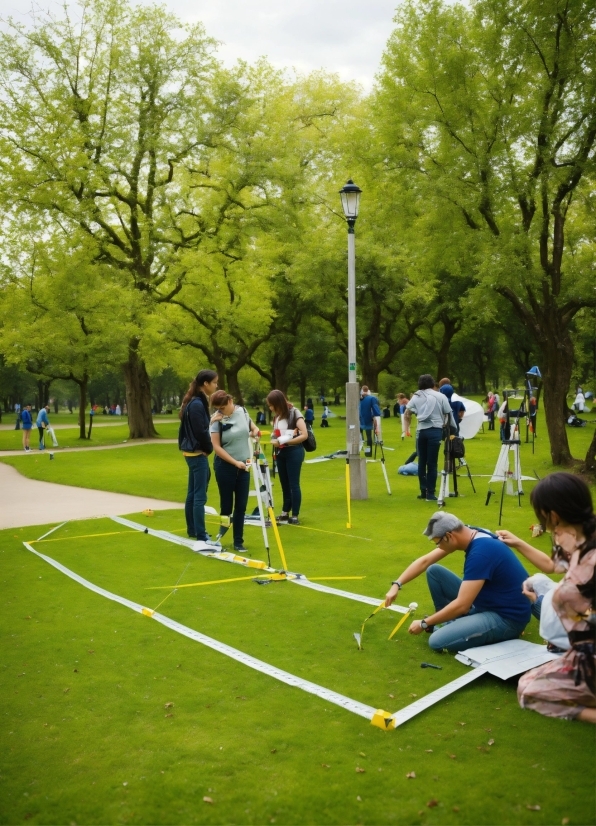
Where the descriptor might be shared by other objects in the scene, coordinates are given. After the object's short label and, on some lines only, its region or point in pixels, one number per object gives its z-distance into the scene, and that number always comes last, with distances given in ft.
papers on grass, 17.11
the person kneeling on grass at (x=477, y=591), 18.02
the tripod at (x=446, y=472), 39.78
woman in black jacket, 30.86
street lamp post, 43.32
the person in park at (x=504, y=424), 45.23
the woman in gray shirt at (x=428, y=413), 40.93
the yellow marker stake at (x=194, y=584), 26.02
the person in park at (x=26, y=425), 92.91
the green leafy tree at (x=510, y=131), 52.26
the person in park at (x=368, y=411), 66.80
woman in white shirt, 34.78
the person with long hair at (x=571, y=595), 13.38
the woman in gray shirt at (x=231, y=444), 30.25
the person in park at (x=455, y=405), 54.44
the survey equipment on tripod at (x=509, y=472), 36.62
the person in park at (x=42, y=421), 96.73
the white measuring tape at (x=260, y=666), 16.02
